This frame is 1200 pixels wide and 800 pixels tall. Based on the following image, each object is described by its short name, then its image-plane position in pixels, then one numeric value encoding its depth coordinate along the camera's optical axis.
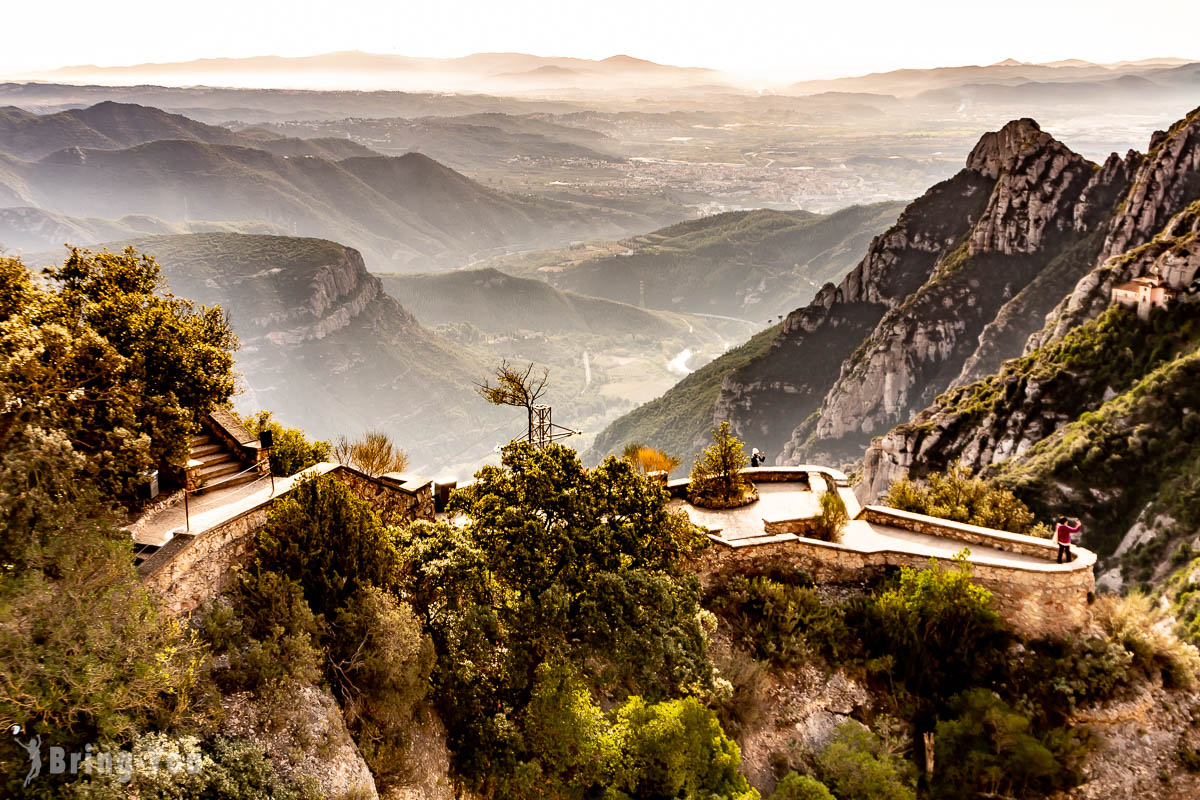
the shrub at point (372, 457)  24.38
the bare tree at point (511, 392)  22.00
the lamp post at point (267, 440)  20.06
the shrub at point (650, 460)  30.34
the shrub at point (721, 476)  26.08
